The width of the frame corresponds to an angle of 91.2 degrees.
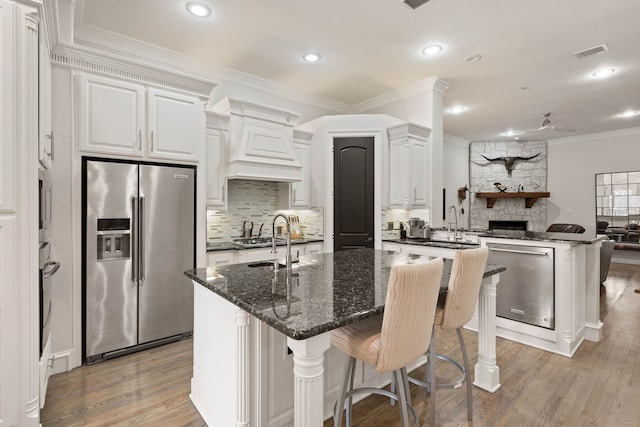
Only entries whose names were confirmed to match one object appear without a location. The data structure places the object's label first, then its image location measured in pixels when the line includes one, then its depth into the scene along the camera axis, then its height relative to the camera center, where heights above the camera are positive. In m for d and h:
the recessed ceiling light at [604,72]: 4.12 +1.87
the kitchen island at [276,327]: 1.15 -0.54
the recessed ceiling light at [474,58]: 3.73 +1.87
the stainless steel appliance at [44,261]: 1.84 -0.29
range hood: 3.63 +0.85
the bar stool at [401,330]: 1.27 -0.52
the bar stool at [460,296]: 1.73 -0.48
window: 6.98 +0.31
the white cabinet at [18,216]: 1.56 -0.01
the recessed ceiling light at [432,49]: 3.53 +1.87
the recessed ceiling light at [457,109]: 5.66 +1.90
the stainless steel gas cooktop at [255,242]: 3.67 -0.36
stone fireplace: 8.10 +0.87
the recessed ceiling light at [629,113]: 5.88 +1.87
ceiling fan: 5.51 +1.83
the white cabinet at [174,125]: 2.85 +0.84
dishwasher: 2.99 -0.72
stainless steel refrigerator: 2.60 -0.37
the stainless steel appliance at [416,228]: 4.22 -0.21
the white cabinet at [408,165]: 4.27 +0.66
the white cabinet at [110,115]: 2.55 +0.83
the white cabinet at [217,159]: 3.55 +0.63
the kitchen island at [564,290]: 2.89 -0.77
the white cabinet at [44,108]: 1.89 +0.70
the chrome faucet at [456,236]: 3.72 -0.29
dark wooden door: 4.43 +0.29
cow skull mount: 8.13 +1.35
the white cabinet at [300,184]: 4.36 +0.40
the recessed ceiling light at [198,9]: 2.82 +1.88
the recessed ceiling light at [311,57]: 3.74 +1.89
